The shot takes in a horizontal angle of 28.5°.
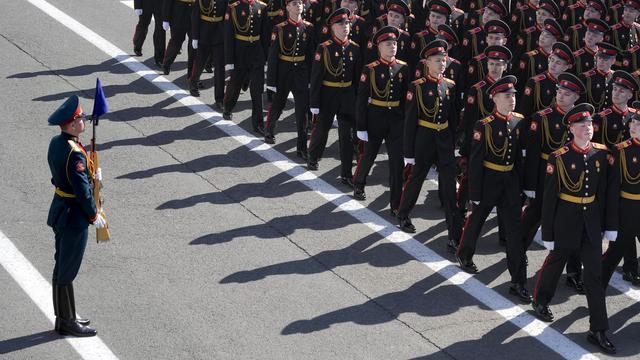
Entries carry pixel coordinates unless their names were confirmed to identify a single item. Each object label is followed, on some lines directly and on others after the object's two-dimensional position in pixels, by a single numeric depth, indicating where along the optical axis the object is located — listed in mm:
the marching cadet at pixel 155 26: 19156
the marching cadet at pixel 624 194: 12391
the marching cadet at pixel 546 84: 14484
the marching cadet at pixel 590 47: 16031
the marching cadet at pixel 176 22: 18688
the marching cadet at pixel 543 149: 13336
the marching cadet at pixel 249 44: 16938
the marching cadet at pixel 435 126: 13945
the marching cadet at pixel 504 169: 13000
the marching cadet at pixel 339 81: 15477
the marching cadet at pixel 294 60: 16297
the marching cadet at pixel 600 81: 15094
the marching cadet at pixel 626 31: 17359
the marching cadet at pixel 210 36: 17641
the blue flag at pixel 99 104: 11492
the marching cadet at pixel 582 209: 12141
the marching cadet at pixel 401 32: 16234
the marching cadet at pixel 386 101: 14656
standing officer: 11227
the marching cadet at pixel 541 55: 15750
